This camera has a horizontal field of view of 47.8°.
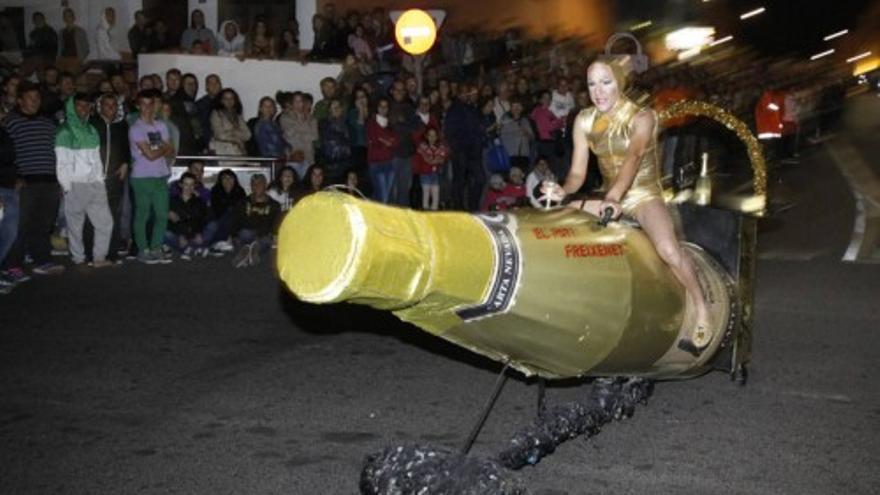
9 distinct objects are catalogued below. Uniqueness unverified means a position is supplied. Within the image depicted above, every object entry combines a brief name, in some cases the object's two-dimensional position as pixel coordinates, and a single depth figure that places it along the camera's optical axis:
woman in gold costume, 4.73
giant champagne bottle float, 3.10
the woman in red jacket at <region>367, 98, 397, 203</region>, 13.05
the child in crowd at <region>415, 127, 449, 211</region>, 13.64
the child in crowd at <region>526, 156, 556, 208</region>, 13.05
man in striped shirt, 9.70
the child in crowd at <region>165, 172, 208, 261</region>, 11.69
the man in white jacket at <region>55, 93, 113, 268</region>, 10.16
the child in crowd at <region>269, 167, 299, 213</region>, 12.09
